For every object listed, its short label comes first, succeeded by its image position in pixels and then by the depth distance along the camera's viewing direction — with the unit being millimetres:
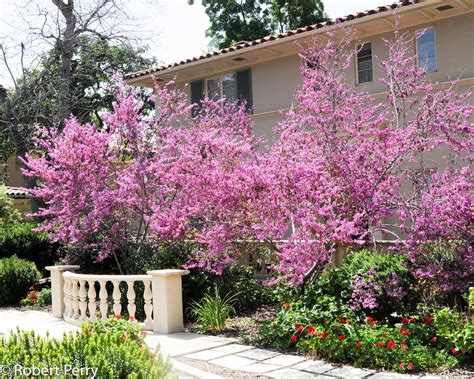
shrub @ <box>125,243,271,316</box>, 9742
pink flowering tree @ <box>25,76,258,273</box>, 9750
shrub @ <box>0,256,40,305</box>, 12492
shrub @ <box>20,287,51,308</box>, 12094
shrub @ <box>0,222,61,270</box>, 14938
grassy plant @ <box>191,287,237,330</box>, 8695
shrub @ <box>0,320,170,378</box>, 4336
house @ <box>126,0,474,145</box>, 13922
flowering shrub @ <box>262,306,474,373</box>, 6340
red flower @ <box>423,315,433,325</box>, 7156
